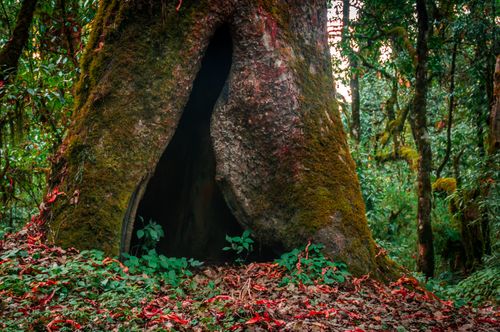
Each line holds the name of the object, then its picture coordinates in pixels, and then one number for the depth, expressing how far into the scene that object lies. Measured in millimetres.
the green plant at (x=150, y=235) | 5418
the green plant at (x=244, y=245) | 5676
